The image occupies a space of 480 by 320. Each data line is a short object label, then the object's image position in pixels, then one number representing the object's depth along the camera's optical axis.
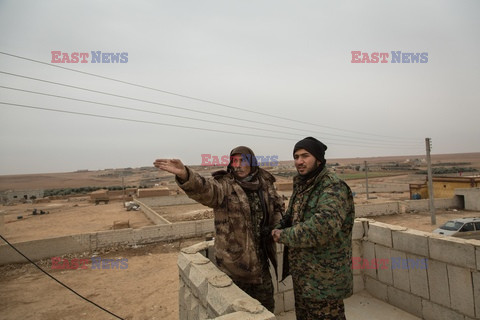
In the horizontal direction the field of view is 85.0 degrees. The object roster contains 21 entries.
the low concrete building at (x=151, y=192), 28.59
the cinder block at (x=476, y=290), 2.94
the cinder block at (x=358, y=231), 4.32
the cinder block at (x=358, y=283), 4.21
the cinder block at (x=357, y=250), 4.33
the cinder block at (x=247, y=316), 1.64
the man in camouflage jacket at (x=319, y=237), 2.00
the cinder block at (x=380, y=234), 3.95
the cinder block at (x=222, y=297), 1.94
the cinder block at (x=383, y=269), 3.90
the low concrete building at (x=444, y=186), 22.00
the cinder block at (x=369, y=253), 4.18
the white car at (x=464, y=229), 10.02
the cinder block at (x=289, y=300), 3.84
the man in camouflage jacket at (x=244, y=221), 2.49
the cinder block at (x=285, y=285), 3.80
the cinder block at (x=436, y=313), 3.14
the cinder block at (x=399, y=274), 3.64
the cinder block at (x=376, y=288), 3.97
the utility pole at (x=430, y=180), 14.80
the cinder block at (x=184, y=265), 2.90
